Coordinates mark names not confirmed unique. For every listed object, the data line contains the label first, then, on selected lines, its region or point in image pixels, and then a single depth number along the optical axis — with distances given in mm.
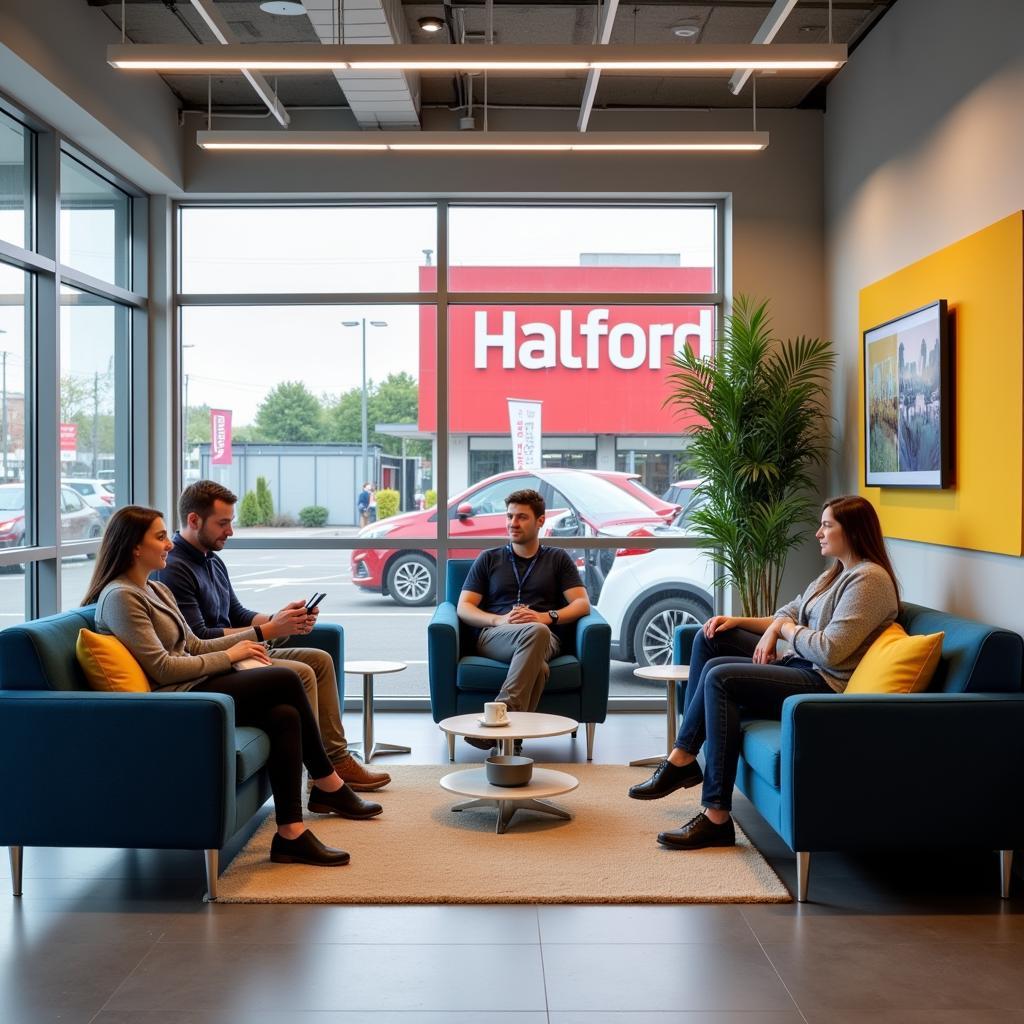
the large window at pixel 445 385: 7078
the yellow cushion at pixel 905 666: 3836
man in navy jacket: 4664
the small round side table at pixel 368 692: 5457
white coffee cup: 4469
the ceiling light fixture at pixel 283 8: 5465
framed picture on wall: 4681
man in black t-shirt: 5574
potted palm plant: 6262
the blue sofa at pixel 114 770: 3584
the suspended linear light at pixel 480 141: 5578
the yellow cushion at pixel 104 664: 3771
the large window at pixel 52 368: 5305
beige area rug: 3682
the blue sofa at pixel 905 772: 3621
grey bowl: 4344
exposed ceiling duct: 5105
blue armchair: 5367
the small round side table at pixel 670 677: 5117
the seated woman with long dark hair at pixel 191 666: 3900
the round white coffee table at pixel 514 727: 4312
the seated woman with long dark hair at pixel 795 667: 4180
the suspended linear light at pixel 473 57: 4414
